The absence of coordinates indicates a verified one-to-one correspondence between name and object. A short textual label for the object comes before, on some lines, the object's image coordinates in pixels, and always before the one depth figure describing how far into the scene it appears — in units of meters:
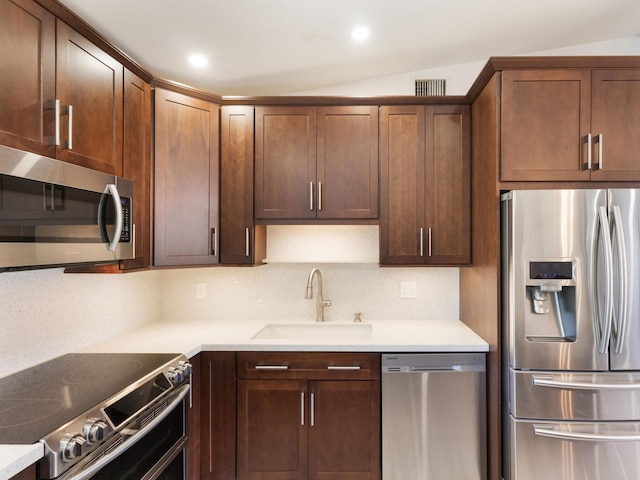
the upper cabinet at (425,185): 2.37
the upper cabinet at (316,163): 2.42
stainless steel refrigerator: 1.79
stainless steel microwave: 1.13
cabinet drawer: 2.07
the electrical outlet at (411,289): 2.70
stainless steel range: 1.12
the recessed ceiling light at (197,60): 2.18
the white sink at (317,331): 2.59
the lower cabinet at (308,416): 2.07
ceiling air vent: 2.67
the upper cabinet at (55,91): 1.27
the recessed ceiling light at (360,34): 2.04
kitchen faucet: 2.61
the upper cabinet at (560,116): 1.91
